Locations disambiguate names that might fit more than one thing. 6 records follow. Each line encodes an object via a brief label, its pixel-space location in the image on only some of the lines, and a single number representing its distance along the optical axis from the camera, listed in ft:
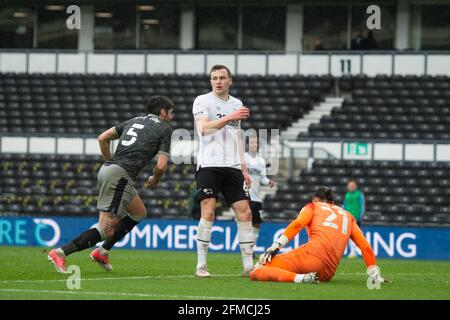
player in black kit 45.83
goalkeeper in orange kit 41.73
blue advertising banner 84.84
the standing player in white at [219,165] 44.65
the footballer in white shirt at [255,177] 68.54
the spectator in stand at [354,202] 86.84
